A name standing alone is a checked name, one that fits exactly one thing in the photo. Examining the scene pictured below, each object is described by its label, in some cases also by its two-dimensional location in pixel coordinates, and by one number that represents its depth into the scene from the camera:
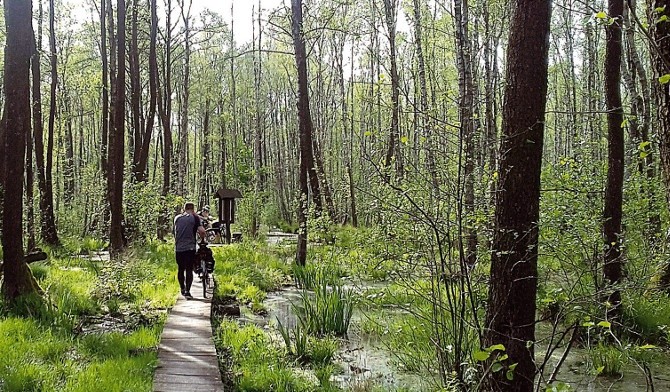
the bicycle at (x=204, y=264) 8.88
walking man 8.58
